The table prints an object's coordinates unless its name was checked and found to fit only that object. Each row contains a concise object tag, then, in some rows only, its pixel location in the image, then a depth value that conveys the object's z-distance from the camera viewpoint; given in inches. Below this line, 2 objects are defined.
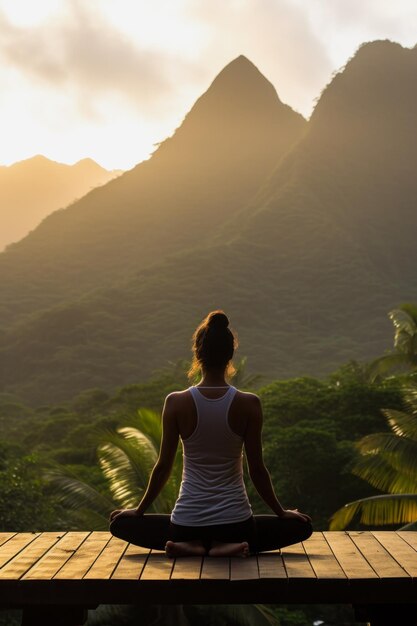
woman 160.9
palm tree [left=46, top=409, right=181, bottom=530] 513.7
